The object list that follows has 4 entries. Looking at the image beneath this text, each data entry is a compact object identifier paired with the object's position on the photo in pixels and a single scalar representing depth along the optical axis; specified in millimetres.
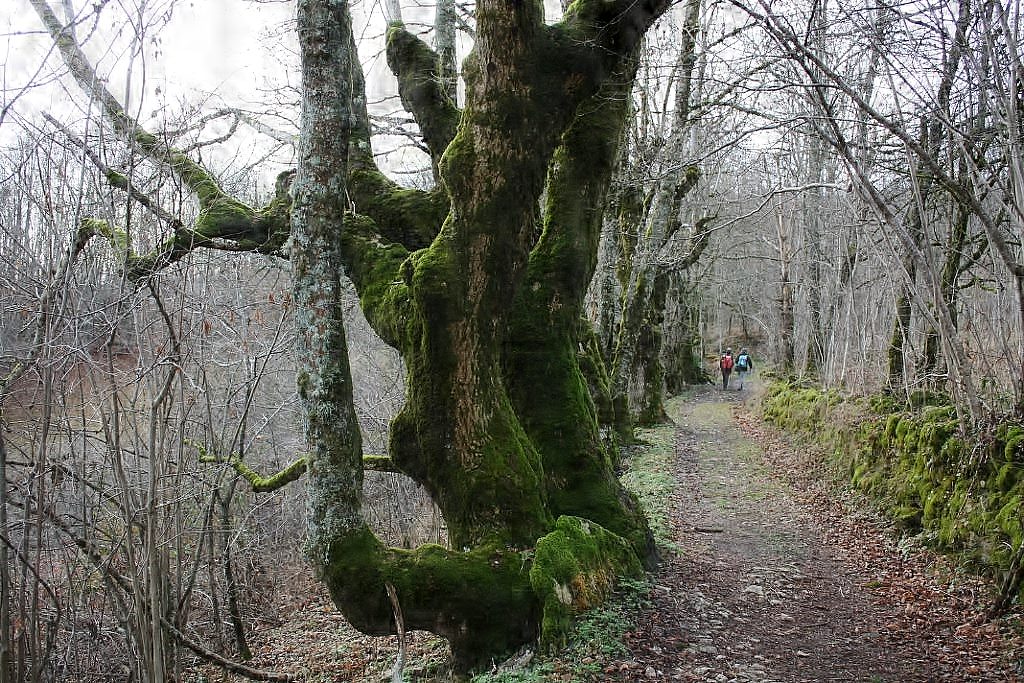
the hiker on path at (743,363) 31105
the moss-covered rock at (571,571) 5184
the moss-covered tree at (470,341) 5352
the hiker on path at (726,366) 29188
